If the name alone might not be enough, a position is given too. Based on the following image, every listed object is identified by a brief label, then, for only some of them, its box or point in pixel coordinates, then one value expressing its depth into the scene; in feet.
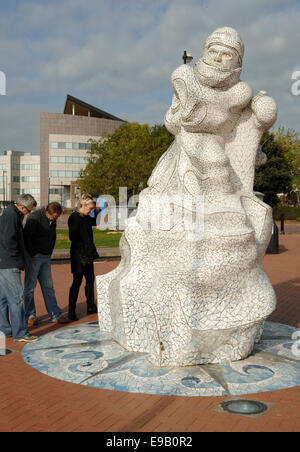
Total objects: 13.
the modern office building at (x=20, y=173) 289.74
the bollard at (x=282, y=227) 86.39
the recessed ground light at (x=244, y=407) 12.50
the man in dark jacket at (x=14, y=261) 18.69
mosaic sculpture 15.89
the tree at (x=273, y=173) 110.42
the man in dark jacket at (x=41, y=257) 21.49
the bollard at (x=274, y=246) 53.52
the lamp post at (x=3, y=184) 272.06
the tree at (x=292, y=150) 120.06
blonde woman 23.21
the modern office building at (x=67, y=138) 228.84
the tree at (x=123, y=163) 90.89
